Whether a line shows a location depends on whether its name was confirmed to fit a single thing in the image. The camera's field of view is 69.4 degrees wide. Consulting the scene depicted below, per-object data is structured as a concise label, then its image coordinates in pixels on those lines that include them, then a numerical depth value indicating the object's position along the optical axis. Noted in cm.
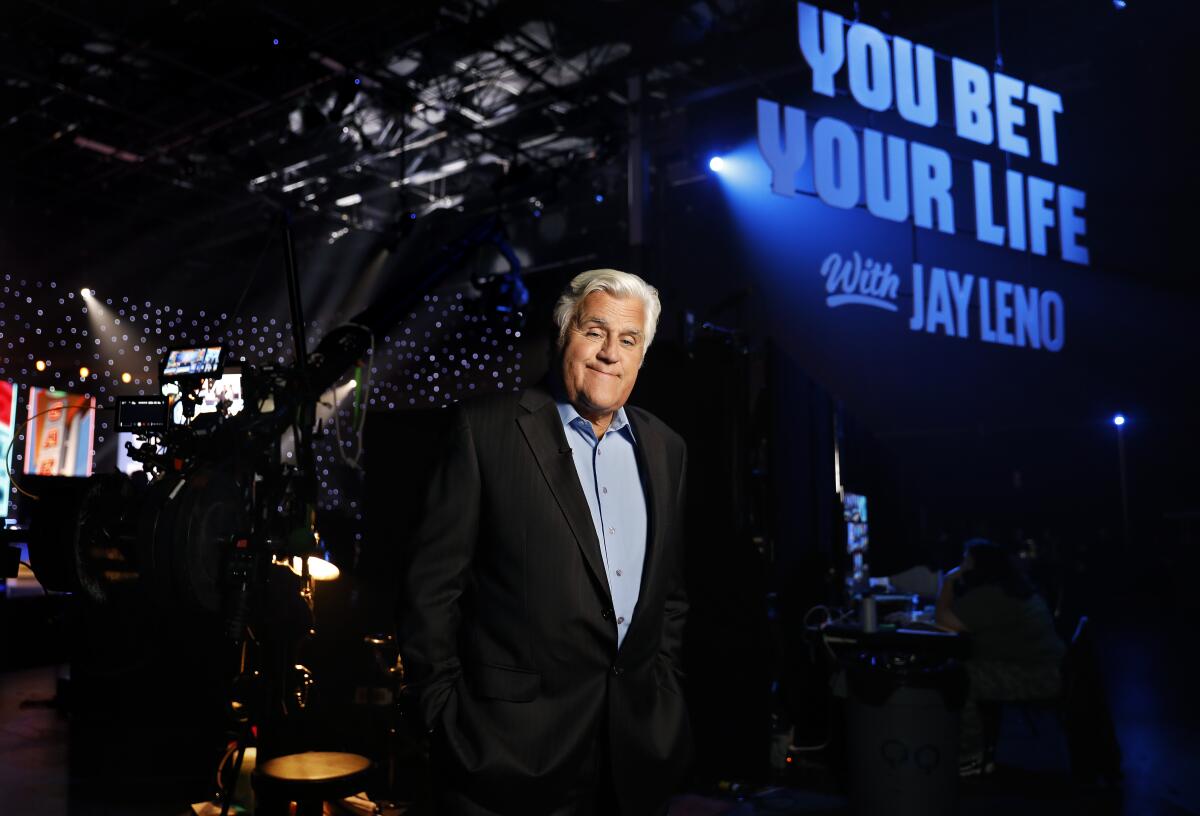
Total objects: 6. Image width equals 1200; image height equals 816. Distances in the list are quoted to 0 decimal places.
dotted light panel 1216
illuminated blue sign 631
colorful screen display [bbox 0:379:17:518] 443
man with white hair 169
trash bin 413
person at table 518
